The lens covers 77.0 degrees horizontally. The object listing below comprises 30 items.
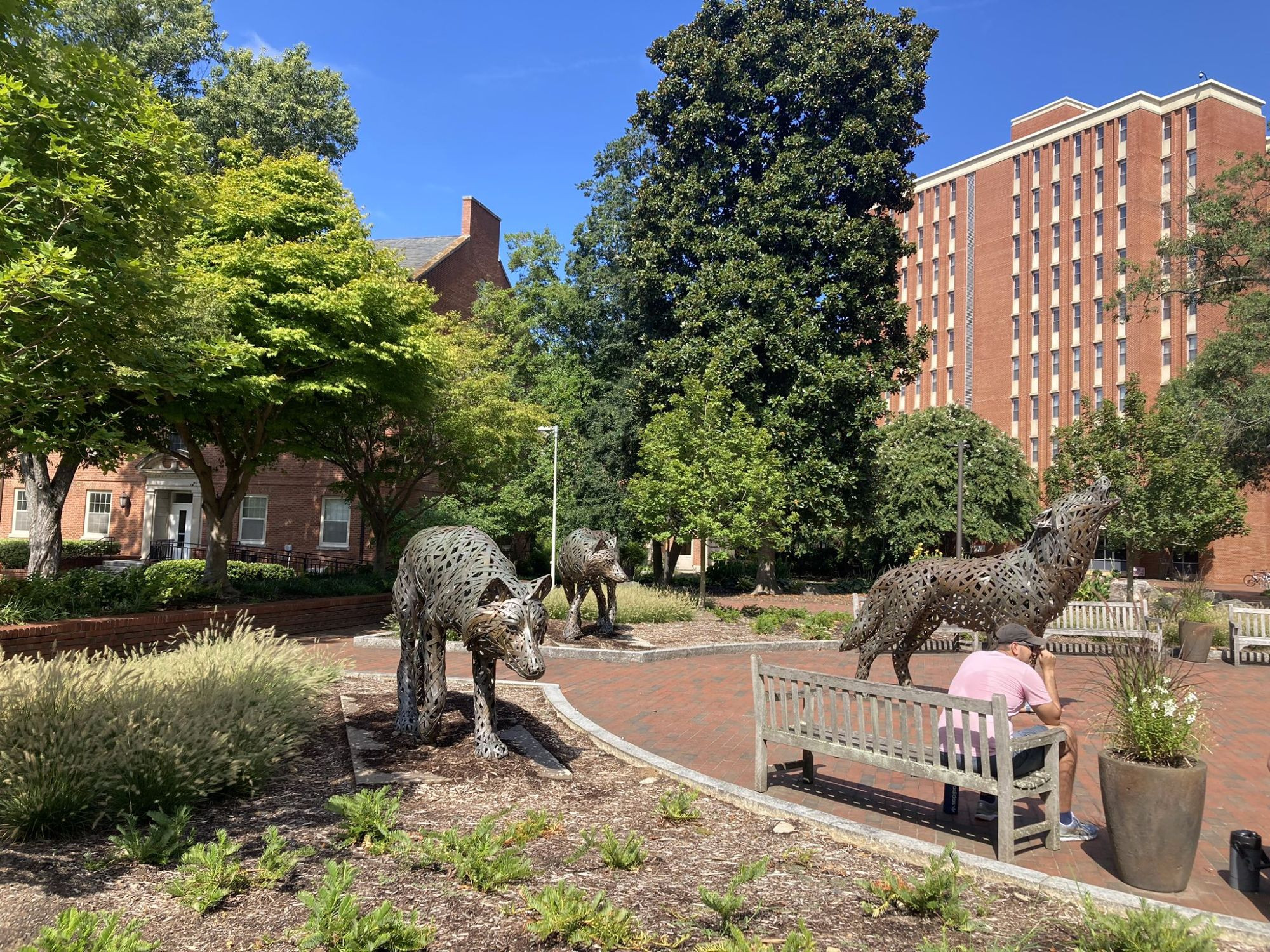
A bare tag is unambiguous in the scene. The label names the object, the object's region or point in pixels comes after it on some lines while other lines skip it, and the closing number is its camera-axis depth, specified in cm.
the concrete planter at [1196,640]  1420
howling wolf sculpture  867
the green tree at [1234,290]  2655
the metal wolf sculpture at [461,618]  614
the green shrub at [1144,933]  352
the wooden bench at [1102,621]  1460
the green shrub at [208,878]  409
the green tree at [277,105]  2709
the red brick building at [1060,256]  5044
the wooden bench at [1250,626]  1397
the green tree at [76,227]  513
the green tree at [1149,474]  2203
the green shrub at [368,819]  497
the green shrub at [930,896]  411
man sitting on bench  550
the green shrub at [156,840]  466
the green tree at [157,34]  2475
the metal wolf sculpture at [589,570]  1383
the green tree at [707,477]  1984
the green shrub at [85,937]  335
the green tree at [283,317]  1452
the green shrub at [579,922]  383
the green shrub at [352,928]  361
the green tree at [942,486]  3472
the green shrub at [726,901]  401
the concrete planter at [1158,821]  458
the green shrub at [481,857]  441
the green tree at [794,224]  2478
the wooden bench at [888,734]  496
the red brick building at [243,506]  3086
